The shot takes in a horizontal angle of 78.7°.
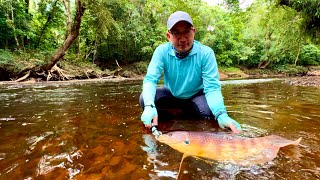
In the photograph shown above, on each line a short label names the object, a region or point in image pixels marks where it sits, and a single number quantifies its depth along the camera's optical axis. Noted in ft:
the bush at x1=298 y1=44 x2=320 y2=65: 87.54
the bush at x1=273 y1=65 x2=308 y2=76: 77.83
